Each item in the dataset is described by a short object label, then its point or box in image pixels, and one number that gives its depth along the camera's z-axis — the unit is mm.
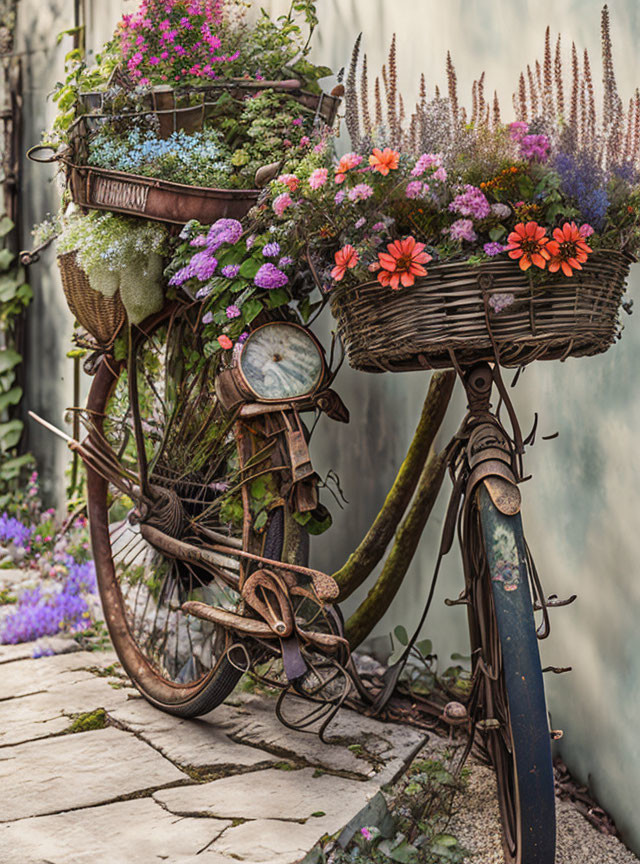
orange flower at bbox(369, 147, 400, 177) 1704
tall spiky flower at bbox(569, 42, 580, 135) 1661
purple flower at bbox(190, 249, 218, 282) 2223
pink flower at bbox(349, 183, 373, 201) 1718
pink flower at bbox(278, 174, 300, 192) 1957
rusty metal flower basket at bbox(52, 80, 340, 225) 2324
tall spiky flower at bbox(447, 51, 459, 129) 1748
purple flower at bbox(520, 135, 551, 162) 1664
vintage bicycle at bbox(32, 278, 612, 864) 1721
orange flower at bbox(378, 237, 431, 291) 1660
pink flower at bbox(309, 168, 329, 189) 1828
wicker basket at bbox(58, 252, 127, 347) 2645
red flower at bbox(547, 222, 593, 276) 1604
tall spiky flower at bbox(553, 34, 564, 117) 1704
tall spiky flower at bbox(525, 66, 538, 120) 1713
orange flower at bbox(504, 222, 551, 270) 1604
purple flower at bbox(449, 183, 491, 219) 1634
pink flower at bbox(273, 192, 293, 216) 1957
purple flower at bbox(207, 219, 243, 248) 2211
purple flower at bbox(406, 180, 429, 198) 1676
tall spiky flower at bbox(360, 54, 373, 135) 1880
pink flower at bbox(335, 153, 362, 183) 1762
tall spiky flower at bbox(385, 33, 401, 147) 1803
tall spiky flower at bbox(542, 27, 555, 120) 1701
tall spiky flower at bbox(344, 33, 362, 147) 1896
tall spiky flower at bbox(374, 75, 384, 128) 1850
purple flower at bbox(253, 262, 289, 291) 2150
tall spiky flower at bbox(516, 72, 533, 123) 1720
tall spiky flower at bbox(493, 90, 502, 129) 1730
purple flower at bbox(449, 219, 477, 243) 1637
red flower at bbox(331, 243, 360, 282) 1746
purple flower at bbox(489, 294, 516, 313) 1645
